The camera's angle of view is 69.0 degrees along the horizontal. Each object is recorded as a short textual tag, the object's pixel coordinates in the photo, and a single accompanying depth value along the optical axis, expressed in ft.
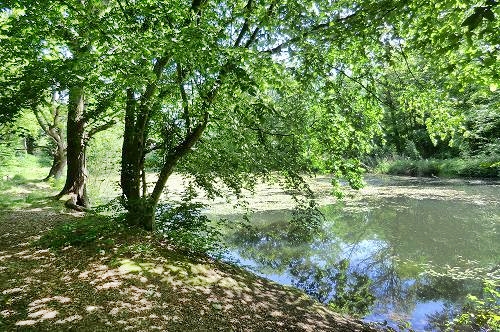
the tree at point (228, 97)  16.26
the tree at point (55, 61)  18.75
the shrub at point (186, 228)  27.02
